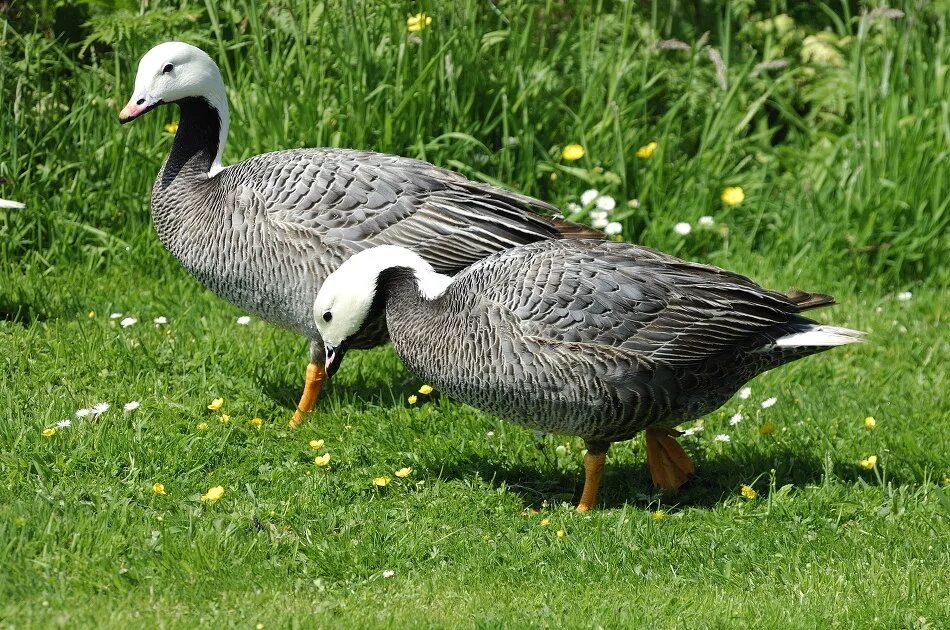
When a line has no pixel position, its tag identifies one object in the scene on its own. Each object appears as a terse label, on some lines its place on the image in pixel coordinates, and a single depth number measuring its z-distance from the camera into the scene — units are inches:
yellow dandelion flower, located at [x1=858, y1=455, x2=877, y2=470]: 401.7
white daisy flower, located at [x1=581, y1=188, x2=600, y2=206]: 577.3
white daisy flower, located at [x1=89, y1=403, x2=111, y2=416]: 411.5
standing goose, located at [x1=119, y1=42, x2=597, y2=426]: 441.1
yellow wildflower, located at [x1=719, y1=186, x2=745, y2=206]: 601.9
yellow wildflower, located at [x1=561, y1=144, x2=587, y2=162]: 589.3
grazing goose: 372.5
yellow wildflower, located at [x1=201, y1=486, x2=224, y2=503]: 365.7
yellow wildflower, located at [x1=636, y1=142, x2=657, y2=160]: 601.6
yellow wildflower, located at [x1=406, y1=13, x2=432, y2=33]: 573.6
